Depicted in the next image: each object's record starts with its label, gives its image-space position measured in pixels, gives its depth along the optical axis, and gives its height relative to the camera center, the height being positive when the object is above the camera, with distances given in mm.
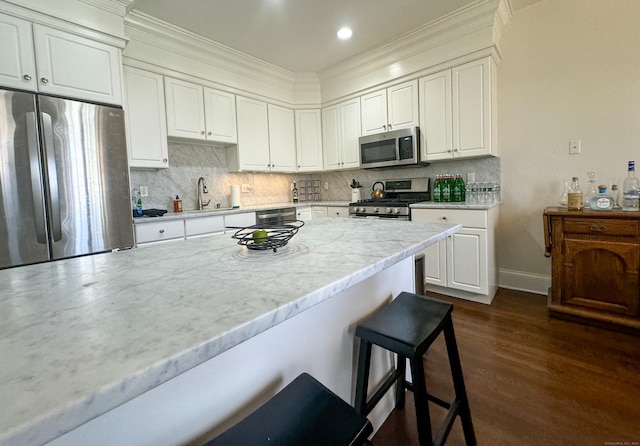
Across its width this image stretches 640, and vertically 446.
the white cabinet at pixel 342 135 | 3824 +875
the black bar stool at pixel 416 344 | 983 -504
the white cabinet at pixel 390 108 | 3275 +1041
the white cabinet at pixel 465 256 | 2693 -569
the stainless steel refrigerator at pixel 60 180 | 1861 +220
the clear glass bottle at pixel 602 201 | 2277 -82
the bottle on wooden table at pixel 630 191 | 2240 -14
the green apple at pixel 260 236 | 1069 -116
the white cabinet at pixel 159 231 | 2502 -199
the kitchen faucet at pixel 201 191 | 3457 +177
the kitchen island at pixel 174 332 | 357 -195
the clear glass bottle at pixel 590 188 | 2483 +19
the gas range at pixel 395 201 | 3164 -25
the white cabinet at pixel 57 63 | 1906 +1036
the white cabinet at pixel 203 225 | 2822 -187
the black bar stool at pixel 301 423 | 641 -501
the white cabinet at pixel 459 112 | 2824 +834
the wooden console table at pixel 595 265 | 2080 -549
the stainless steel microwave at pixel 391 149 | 3229 +569
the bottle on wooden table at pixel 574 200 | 2355 -72
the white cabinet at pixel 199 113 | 2963 +991
